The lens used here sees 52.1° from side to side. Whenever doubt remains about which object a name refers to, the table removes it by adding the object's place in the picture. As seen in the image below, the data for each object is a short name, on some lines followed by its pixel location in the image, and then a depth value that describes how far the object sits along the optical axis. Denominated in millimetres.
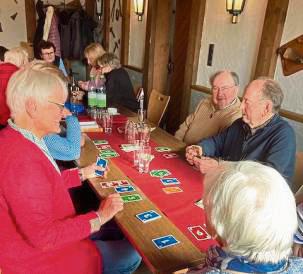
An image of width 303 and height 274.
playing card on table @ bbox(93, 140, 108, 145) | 2252
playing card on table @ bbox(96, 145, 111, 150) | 2169
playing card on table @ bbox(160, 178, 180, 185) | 1678
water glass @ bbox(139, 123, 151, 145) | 2272
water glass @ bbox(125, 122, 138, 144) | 2285
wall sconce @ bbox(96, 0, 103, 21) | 6458
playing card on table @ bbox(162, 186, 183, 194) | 1587
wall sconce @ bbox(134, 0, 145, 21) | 4965
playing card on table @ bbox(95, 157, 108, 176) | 1718
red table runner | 1331
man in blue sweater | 1736
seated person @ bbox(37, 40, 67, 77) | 3559
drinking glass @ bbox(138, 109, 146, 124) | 2835
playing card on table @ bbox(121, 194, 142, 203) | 1472
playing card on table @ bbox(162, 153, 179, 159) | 2064
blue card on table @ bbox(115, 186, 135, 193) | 1569
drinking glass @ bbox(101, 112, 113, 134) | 2529
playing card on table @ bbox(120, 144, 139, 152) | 2123
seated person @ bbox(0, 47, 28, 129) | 1645
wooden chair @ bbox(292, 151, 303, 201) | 1874
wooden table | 1077
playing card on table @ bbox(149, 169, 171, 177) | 1773
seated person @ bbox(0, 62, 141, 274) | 1037
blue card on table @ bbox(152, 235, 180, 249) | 1159
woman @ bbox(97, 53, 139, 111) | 3447
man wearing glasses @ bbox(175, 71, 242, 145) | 2330
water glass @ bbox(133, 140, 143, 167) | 1867
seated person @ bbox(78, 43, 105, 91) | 3652
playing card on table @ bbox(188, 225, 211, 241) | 1225
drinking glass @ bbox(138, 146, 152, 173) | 1816
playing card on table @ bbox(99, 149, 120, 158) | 2016
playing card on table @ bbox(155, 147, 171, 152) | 2189
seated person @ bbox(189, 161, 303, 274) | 746
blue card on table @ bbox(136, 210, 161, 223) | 1320
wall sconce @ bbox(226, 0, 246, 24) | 3117
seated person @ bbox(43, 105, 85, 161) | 1838
